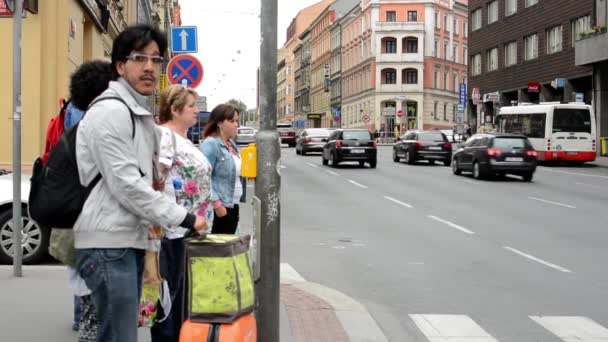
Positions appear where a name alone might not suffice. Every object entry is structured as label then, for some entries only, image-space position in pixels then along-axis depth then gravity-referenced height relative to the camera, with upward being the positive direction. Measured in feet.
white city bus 110.11 +2.49
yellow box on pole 17.13 -0.28
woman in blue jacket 21.83 -0.42
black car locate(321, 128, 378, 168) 102.17 +0.18
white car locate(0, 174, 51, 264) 28.66 -3.26
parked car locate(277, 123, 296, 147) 189.78 +2.78
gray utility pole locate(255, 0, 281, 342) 17.20 -0.83
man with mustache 10.93 -0.86
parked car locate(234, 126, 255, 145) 162.71 +2.55
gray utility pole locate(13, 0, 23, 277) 25.16 +0.36
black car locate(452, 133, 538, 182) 82.64 -0.72
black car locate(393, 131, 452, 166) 110.93 +0.27
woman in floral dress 15.98 -0.65
